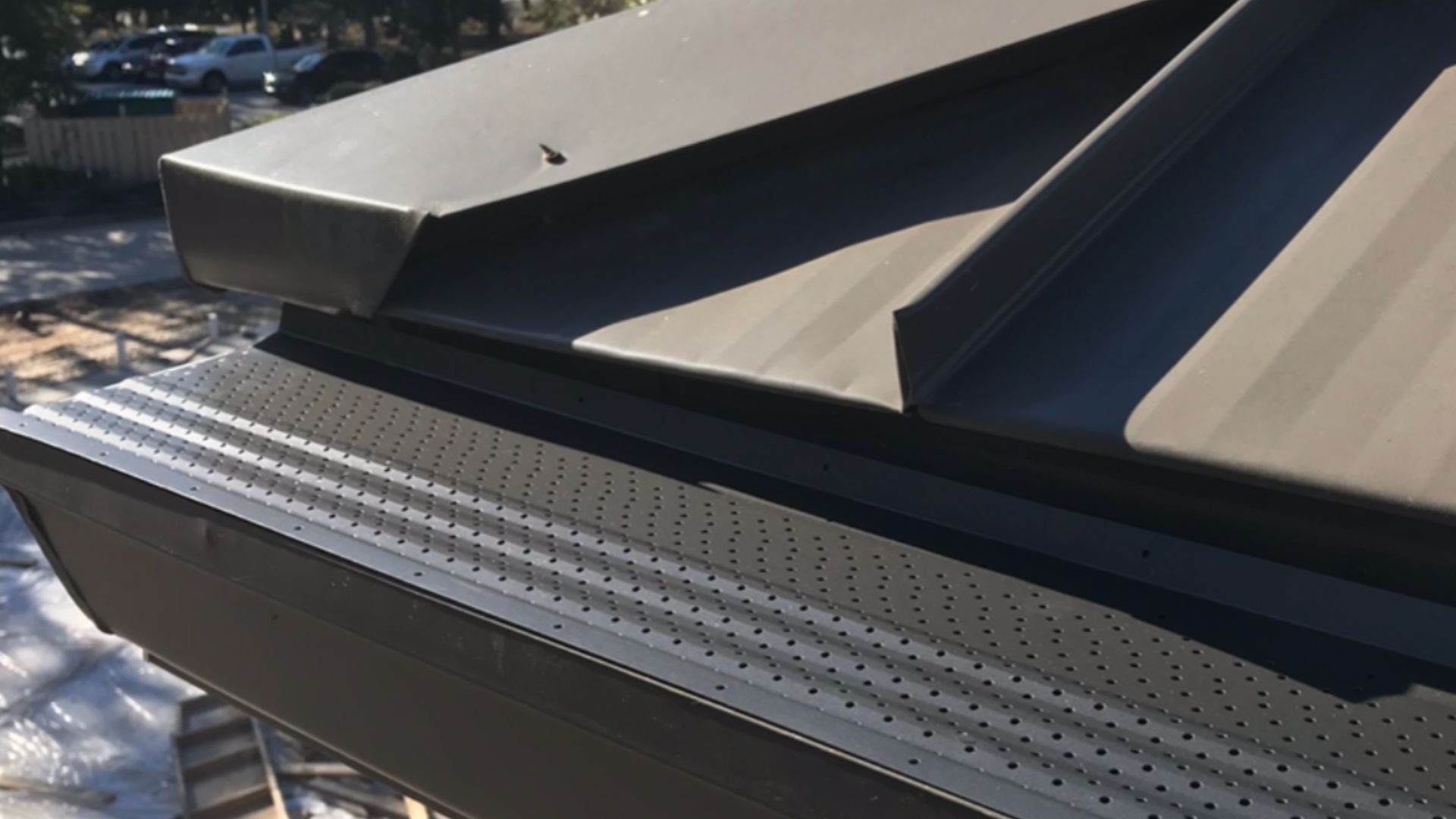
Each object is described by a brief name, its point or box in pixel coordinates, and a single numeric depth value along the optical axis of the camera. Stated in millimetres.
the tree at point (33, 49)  16266
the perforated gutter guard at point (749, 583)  1446
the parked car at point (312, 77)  24500
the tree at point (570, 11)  19953
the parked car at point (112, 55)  25875
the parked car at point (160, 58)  25844
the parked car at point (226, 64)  25625
